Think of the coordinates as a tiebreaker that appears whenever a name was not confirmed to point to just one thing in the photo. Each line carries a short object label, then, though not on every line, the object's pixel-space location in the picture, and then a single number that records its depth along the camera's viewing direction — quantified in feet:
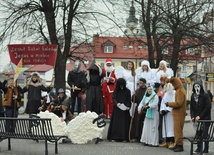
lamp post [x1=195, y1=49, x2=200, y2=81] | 95.46
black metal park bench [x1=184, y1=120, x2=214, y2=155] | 32.48
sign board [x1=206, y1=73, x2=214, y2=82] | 121.07
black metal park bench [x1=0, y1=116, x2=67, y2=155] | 34.35
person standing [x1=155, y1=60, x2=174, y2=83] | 44.14
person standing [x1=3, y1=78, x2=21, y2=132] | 45.85
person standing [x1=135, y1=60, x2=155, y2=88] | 43.70
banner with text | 51.85
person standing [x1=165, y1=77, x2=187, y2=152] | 35.68
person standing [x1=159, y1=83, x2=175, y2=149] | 37.91
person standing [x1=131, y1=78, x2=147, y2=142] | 41.47
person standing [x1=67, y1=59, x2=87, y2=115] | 50.19
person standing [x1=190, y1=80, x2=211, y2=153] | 34.17
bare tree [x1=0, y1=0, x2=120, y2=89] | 72.74
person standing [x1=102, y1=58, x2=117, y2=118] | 47.44
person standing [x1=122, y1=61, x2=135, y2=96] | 44.78
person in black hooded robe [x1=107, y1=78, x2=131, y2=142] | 42.01
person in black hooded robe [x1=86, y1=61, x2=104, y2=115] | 45.24
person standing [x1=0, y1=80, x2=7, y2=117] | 40.66
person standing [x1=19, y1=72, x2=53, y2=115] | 46.01
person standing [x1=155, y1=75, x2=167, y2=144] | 39.52
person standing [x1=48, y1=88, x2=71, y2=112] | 43.19
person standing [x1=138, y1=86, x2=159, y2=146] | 39.19
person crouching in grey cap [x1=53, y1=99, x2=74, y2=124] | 42.63
